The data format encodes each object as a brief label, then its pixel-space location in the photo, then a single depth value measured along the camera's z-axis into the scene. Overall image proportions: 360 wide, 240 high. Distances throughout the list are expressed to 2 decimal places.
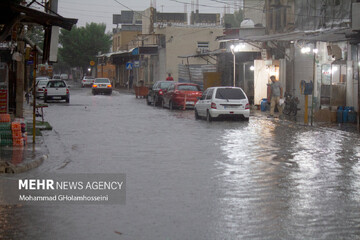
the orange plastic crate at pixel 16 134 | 15.76
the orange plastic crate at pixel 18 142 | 15.77
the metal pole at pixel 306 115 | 25.29
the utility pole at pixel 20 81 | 25.80
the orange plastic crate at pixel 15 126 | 15.65
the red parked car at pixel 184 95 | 35.00
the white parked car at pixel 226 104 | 26.05
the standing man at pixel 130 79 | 77.89
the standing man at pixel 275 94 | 28.83
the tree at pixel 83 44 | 113.25
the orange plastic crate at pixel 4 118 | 18.31
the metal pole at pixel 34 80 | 16.25
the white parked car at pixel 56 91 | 44.16
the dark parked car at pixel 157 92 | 39.31
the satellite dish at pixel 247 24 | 47.78
